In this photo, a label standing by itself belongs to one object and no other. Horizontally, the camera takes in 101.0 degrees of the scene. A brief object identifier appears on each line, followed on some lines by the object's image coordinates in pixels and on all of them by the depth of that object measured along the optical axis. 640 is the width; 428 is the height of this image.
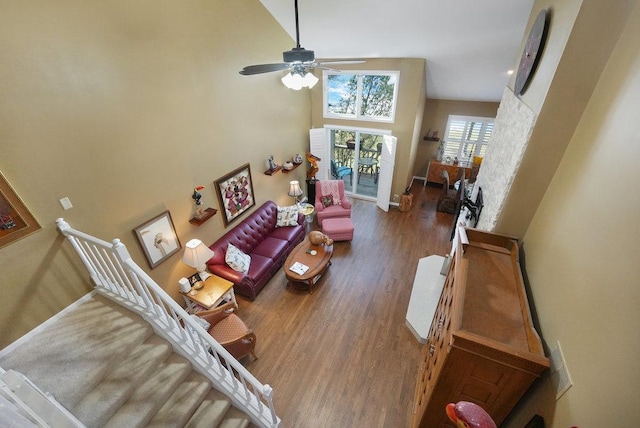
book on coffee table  4.39
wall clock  2.26
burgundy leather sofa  4.20
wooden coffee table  4.34
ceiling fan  2.50
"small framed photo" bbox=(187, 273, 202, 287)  3.90
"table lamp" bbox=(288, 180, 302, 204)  5.91
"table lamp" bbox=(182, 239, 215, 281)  3.59
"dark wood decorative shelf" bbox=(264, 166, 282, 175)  5.21
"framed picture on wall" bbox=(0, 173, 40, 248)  2.13
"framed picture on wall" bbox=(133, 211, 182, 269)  3.24
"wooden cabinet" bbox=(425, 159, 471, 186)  7.63
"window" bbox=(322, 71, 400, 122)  5.98
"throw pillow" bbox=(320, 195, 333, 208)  6.21
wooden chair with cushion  3.12
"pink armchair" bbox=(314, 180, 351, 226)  6.03
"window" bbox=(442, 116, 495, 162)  7.45
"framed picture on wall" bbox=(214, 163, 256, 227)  4.31
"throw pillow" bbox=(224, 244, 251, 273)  4.20
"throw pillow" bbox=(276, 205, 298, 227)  5.46
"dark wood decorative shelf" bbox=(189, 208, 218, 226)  3.84
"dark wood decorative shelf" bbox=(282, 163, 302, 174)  5.72
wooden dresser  1.58
